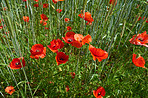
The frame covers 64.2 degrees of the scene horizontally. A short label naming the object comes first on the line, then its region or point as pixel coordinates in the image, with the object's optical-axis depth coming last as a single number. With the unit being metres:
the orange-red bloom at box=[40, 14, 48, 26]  1.29
